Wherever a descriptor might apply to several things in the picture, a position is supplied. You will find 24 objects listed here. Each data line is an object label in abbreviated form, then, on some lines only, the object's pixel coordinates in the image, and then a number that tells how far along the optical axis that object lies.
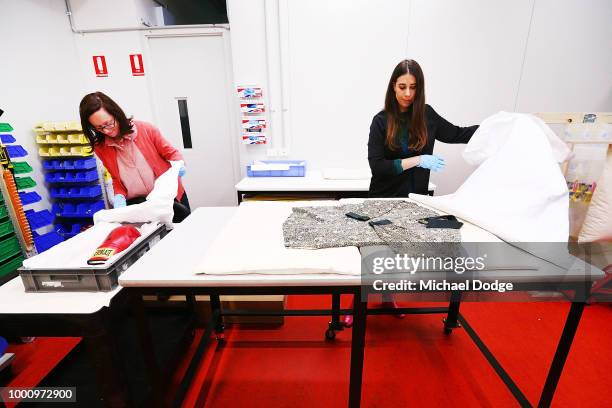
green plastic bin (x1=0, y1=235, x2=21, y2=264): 1.98
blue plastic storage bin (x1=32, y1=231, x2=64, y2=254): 2.36
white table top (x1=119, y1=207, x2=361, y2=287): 0.83
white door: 2.98
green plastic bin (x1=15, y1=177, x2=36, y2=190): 2.21
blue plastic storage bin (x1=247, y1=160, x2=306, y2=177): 2.54
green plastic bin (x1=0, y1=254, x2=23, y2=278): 2.00
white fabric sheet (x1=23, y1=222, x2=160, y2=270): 0.95
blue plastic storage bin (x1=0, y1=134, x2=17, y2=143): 2.09
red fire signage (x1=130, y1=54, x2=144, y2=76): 2.95
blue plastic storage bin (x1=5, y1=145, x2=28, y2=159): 2.15
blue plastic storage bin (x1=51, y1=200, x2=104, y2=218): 2.72
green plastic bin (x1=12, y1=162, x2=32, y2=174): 2.19
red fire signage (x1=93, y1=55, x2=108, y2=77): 2.95
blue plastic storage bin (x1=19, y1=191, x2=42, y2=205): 2.22
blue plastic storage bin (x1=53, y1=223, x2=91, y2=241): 2.81
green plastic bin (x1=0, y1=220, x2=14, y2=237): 1.98
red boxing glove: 0.94
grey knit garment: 0.93
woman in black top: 1.51
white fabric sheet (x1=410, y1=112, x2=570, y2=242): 0.95
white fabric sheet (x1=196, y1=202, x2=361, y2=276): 0.83
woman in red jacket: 1.44
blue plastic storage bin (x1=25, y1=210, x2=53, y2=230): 2.29
